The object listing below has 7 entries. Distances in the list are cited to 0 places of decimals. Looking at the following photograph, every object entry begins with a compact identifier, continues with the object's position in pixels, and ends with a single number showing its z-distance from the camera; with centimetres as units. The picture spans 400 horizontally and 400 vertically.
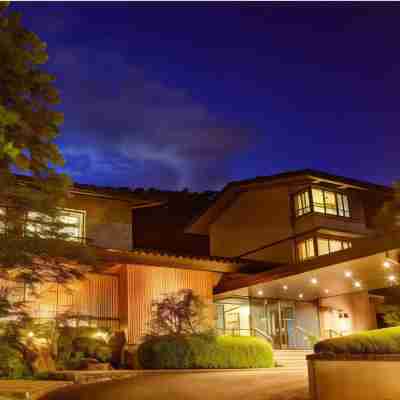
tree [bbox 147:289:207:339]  1731
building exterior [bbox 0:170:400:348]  1850
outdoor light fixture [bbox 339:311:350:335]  2555
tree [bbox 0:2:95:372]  780
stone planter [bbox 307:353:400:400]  761
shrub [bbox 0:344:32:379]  1298
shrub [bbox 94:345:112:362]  1580
